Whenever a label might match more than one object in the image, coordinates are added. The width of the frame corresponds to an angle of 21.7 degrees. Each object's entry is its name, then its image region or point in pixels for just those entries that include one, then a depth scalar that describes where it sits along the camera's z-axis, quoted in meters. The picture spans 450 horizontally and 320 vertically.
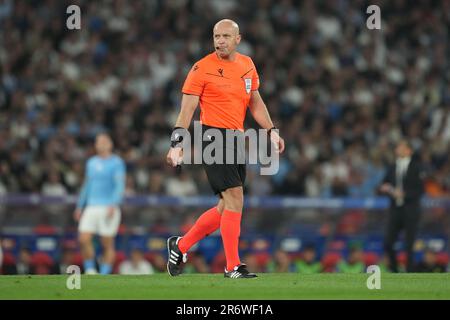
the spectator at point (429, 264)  18.88
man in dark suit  18.11
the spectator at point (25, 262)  18.34
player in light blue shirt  17.88
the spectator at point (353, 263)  19.50
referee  11.75
